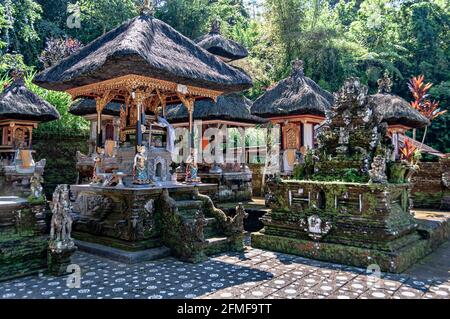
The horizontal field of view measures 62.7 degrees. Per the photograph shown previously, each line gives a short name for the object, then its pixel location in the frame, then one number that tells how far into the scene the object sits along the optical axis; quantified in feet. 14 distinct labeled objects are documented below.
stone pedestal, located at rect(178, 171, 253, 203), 53.06
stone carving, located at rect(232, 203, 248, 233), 29.14
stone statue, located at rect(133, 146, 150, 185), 29.01
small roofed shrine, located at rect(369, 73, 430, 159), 46.96
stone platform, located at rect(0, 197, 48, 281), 20.80
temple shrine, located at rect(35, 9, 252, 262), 26.50
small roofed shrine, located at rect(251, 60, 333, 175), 47.29
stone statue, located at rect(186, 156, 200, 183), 35.01
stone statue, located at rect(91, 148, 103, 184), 32.17
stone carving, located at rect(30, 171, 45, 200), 22.90
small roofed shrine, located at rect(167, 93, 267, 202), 53.62
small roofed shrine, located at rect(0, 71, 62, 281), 48.75
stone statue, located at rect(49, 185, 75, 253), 21.94
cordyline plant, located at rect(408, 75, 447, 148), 60.34
